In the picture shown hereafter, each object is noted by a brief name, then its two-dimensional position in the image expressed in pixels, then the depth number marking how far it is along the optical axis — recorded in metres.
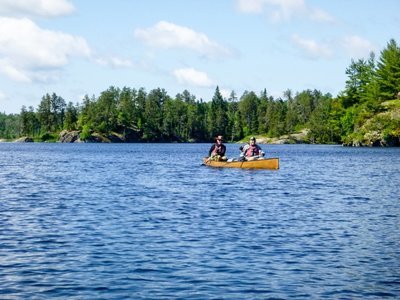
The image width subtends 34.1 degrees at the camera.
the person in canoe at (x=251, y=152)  62.10
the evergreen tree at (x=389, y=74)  147.88
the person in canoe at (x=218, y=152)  65.69
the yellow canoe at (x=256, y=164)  61.25
